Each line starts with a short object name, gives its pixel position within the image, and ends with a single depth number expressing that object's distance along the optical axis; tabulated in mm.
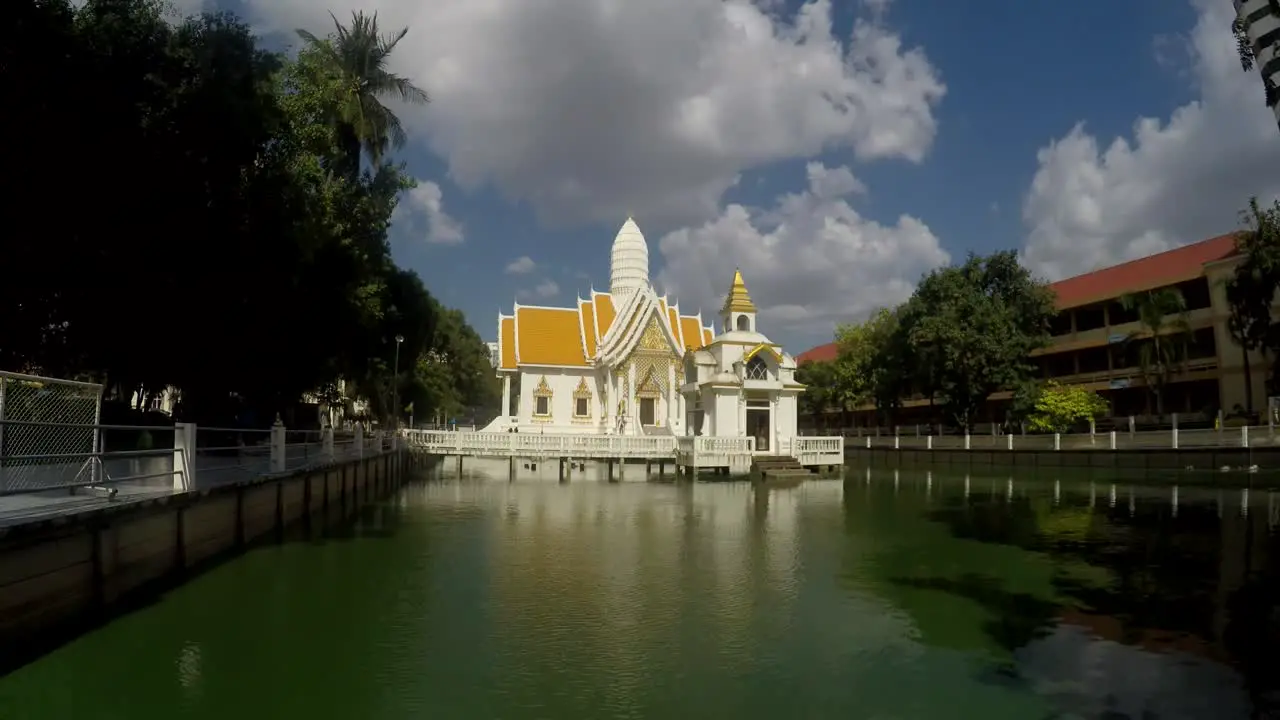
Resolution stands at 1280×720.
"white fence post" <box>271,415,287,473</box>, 16228
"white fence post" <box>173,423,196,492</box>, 11531
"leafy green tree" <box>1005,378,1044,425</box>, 38281
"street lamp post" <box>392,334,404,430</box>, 33950
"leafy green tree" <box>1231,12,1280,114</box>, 11070
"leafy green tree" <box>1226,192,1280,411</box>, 29781
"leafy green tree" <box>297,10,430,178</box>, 25047
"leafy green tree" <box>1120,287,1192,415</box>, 33625
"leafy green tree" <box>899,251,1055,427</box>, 38750
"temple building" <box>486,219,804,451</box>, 40656
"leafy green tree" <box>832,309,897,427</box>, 50988
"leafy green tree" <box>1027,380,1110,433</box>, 35875
